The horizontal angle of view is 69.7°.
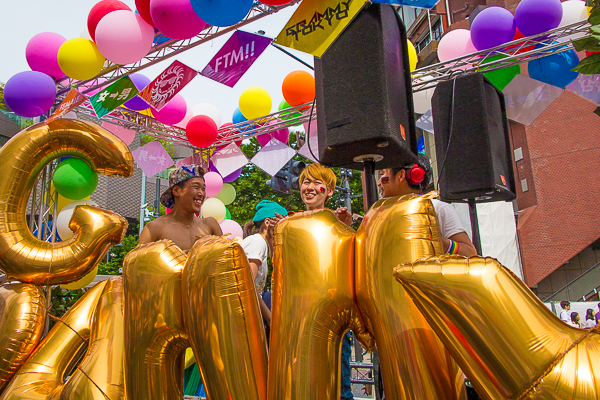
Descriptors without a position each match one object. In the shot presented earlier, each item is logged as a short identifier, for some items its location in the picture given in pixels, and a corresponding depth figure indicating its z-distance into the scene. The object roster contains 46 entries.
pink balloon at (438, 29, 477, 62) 5.59
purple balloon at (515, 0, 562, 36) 4.84
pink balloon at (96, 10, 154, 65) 4.25
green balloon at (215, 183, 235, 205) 7.32
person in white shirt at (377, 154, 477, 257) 2.04
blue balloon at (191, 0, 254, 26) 3.58
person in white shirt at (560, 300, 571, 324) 8.42
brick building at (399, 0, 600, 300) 13.07
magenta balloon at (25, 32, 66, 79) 4.77
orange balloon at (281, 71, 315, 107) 5.77
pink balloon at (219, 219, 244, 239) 6.43
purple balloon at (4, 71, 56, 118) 4.52
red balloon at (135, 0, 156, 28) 4.16
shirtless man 2.69
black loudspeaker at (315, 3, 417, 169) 1.68
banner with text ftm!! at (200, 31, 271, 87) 4.63
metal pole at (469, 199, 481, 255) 2.67
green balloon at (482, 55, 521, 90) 5.60
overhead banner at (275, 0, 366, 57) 1.83
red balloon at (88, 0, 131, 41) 4.50
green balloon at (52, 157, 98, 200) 4.10
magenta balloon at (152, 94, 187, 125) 6.02
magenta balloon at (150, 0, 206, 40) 3.87
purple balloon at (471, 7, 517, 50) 5.12
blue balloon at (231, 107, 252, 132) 6.93
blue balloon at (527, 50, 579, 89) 5.18
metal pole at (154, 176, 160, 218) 13.53
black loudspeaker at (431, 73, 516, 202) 2.97
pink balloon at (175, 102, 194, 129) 6.66
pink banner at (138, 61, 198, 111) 5.18
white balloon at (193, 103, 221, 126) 6.83
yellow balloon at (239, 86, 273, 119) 6.43
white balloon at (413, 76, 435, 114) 6.23
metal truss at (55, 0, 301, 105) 4.68
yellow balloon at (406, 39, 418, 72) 5.11
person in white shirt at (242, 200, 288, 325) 2.48
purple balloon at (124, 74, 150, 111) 5.42
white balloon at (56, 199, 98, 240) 4.48
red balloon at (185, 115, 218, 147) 6.38
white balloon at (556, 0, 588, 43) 4.88
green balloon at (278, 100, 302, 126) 6.56
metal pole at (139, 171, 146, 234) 13.27
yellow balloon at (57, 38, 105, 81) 4.54
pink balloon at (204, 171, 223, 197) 6.82
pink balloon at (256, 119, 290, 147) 7.20
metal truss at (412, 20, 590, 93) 4.98
